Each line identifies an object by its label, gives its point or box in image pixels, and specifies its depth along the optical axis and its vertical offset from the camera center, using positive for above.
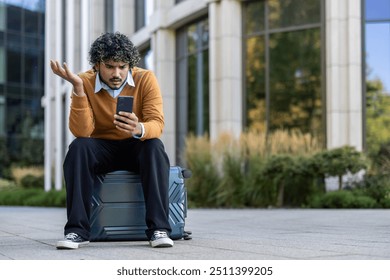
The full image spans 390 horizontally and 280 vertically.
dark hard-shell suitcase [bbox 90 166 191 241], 4.77 -0.41
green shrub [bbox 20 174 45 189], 24.09 -1.17
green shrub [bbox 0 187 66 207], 16.76 -1.31
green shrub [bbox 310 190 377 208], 11.23 -0.85
